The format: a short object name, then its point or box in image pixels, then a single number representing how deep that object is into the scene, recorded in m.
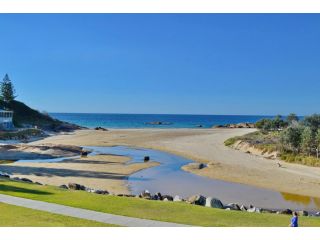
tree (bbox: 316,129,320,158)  36.06
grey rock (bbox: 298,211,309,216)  17.36
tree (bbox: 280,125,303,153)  39.39
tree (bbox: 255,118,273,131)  76.90
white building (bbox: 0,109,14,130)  65.05
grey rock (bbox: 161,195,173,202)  19.22
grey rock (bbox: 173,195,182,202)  18.47
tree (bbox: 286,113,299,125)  82.34
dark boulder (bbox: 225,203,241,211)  17.63
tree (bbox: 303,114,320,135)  47.33
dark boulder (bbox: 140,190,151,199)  19.01
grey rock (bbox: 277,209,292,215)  17.89
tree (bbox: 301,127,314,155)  37.06
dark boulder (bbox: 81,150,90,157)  38.39
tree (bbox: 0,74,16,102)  94.11
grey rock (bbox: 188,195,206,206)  17.78
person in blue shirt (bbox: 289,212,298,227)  12.24
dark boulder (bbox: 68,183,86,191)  20.44
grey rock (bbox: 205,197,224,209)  17.14
